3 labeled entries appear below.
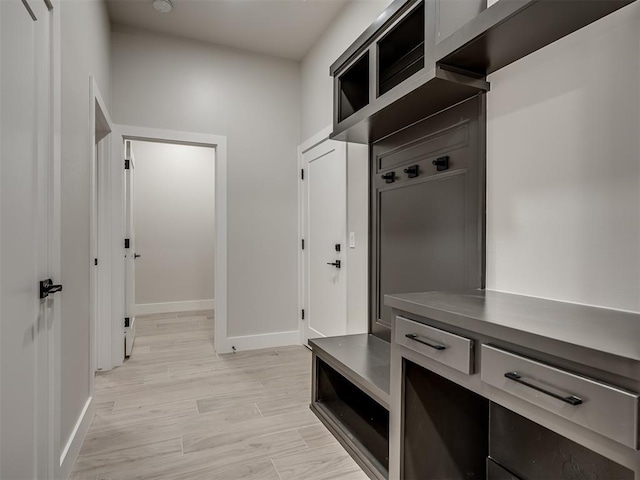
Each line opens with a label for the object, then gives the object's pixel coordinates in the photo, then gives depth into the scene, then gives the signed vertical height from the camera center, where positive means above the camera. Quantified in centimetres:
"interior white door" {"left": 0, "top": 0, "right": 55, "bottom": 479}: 112 -2
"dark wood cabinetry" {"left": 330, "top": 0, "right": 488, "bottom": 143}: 159 +92
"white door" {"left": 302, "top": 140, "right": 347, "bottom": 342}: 304 -1
